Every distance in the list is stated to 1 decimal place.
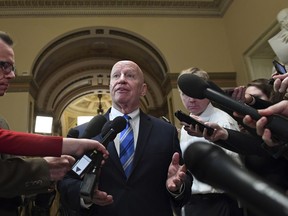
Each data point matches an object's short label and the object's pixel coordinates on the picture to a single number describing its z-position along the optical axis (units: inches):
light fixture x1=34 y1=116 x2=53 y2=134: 281.7
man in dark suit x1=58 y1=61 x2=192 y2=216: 63.4
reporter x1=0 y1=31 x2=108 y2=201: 48.1
